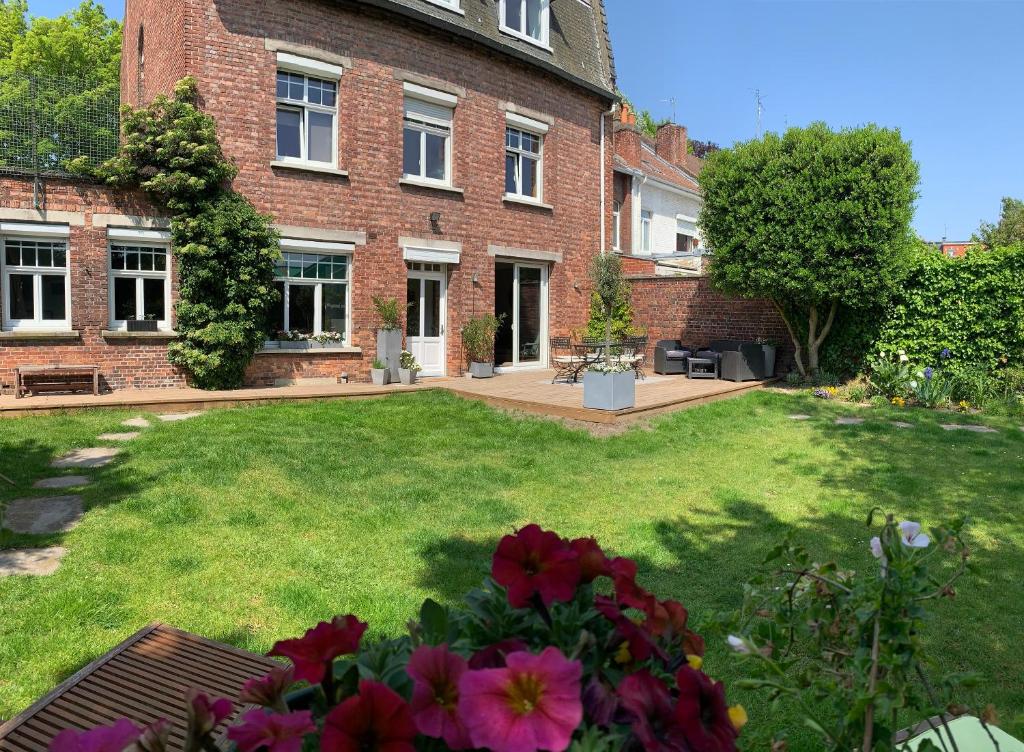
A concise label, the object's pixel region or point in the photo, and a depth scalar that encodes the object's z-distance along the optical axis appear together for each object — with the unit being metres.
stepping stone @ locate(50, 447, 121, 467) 6.46
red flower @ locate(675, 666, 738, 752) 0.87
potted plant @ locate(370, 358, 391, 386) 12.43
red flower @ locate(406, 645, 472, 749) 0.79
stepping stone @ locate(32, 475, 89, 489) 5.71
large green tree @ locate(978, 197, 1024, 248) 34.38
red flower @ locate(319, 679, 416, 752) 0.78
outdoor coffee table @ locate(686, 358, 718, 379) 14.08
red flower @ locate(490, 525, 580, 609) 1.04
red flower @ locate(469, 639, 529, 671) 0.92
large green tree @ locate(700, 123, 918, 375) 11.41
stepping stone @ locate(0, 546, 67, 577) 3.90
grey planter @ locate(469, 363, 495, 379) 13.89
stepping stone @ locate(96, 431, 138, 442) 7.56
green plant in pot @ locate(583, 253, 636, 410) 9.09
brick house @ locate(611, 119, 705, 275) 19.69
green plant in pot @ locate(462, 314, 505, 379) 13.88
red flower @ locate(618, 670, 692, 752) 0.84
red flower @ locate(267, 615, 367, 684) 0.91
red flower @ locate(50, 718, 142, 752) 0.75
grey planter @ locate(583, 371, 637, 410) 9.08
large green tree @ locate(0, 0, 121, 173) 10.75
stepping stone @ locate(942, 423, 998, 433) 9.14
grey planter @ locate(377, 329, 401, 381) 12.63
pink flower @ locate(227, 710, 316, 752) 0.81
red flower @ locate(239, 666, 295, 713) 0.93
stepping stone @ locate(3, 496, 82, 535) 4.65
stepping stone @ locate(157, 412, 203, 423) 8.88
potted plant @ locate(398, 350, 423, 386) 12.71
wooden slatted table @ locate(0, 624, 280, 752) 1.83
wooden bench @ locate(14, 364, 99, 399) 10.03
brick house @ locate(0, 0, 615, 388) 10.70
